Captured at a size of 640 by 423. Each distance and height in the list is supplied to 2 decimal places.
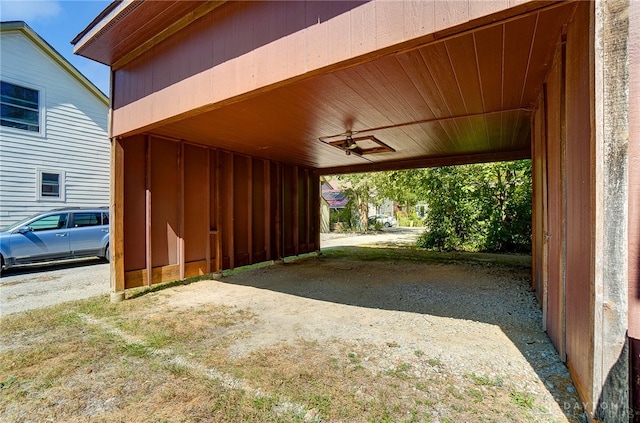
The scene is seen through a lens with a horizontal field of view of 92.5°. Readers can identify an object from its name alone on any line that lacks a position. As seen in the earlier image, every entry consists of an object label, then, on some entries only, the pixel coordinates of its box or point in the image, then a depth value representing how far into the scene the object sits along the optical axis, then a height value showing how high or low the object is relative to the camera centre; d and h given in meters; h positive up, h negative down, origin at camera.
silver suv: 6.48 -0.56
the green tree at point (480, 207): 9.56 +0.10
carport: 1.59 +1.23
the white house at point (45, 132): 8.16 +2.37
